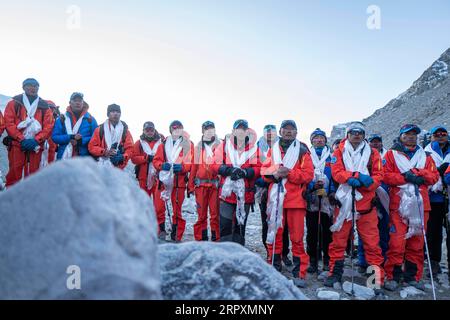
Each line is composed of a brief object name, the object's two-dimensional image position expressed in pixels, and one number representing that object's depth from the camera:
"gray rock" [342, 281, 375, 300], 5.57
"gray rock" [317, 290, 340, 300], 5.32
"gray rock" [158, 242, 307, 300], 2.54
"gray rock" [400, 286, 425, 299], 5.79
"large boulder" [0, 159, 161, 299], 1.80
